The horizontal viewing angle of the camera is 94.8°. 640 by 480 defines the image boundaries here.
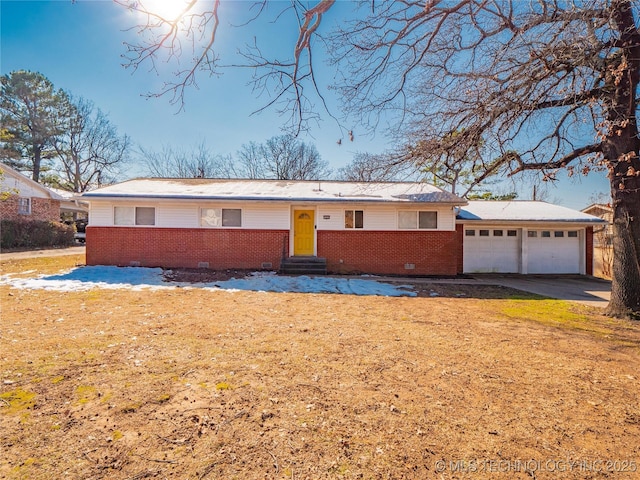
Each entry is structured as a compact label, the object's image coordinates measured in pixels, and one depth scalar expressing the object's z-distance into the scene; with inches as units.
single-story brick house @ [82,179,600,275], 456.8
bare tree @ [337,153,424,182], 274.5
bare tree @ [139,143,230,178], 1227.2
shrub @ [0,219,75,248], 653.3
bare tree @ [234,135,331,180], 1151.6
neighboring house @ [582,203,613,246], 928.9
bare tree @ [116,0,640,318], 191.6
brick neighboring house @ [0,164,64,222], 713.6
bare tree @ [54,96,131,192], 1158.3
